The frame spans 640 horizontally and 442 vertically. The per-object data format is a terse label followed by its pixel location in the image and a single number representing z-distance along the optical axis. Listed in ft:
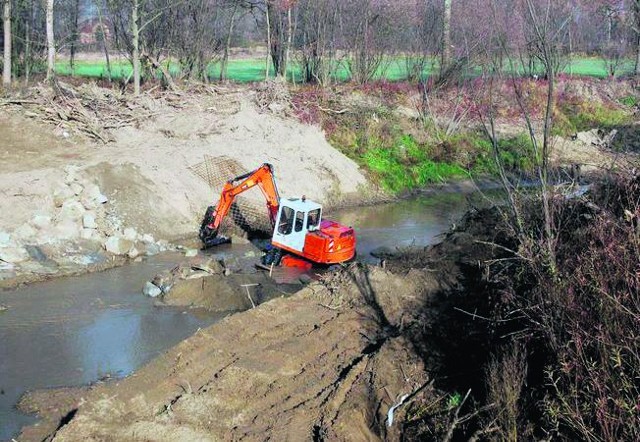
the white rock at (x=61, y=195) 69.72
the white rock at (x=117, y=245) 67.82
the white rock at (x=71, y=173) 72.49
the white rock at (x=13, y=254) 61.98
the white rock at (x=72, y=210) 68.80
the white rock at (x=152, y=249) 69.61
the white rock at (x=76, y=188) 71.50
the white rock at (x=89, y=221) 68.85
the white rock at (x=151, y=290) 58.54
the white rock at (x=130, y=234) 70.23
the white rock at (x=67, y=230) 67.21
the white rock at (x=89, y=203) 71.20
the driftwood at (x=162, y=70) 102.63
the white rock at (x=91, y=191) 72.33
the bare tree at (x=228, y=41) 120.16
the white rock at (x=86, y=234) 68.08
